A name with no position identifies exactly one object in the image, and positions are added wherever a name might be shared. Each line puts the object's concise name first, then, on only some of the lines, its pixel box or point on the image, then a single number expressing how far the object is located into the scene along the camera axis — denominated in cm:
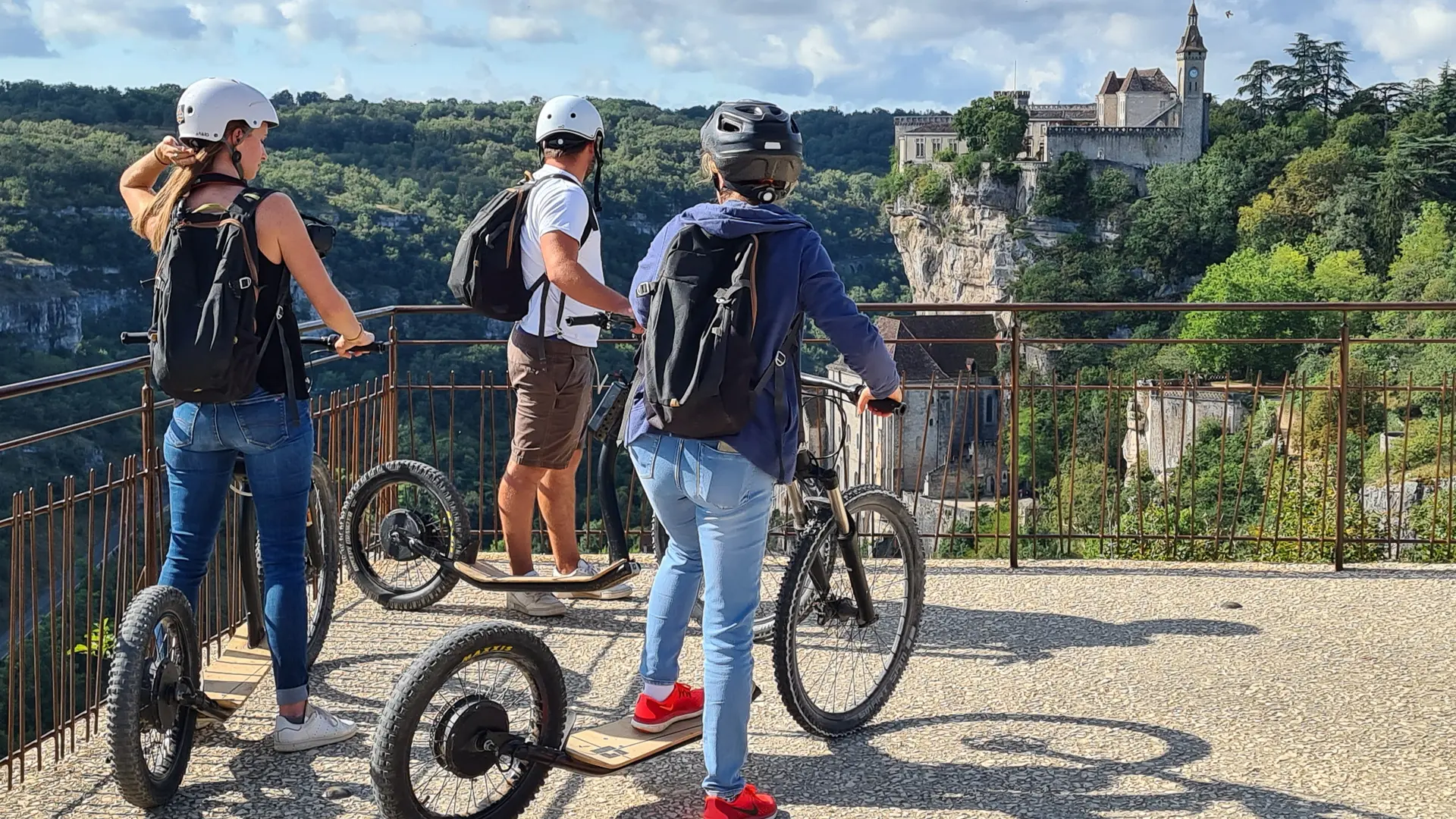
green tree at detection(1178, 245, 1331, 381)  5934
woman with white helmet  321
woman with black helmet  290
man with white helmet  423
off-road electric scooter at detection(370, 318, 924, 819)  295
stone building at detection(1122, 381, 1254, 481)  4834
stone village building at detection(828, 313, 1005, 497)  4322
